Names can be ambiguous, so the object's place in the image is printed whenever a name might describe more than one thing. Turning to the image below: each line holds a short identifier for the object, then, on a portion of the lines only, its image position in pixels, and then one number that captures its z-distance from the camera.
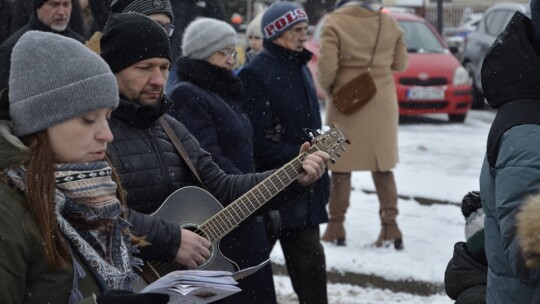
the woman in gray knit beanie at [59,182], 2.44
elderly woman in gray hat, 4.97
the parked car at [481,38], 17.70
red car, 14.87
